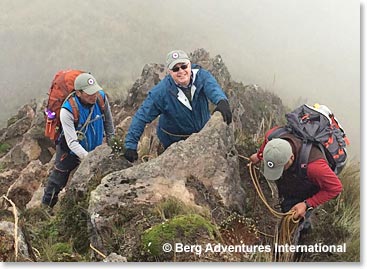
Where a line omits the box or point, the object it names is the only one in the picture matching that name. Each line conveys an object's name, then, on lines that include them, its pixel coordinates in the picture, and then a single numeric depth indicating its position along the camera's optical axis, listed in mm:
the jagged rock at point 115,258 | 6013
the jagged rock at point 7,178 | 6995
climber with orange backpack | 6609
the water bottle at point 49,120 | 6680
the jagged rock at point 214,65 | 6773
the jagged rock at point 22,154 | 7199
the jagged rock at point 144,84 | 6863
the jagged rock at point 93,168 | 6543
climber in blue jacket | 6449
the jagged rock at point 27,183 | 7027
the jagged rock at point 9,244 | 6137
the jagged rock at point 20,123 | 7094
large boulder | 6125
